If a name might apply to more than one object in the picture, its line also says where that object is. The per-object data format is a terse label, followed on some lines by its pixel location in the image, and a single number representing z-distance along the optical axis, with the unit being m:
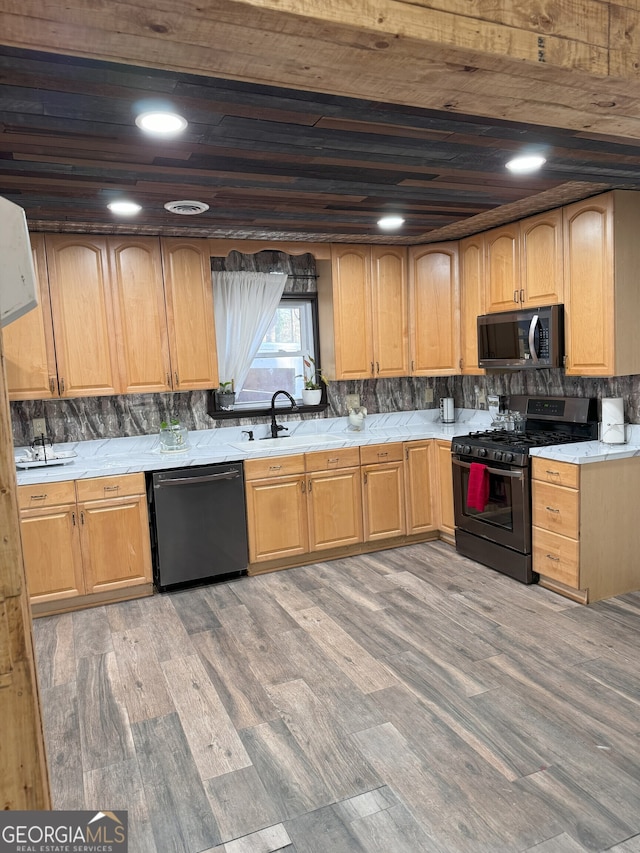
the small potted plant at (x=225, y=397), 4.47
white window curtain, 4.48
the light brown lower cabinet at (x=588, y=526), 3.38
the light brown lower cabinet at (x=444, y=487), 4.47
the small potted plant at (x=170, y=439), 4.08
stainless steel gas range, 3.71
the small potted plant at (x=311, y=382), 4.75
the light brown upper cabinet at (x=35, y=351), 3.66
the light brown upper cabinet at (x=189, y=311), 4.03
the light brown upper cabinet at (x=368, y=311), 4.53
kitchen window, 4.70
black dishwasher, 3.80
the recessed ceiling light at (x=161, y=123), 2.04
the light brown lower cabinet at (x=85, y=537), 3.53
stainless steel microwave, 3.70
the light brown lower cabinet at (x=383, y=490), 4.41
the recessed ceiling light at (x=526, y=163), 2.66
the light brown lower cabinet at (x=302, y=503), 4.08
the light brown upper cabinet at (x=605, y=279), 3.35
